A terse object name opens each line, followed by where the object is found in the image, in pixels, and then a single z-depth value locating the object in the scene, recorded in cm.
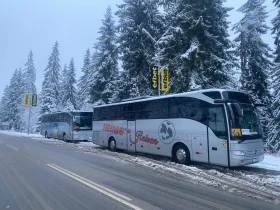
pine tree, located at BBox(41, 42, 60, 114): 4681
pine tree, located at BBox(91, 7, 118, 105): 2878
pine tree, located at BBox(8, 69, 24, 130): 6095
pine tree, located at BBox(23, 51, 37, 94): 5925
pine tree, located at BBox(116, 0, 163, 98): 2375
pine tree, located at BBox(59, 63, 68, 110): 4897
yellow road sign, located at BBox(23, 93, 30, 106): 4378
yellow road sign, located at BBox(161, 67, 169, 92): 1982
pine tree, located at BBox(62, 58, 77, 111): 4850
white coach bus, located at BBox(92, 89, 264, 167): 958
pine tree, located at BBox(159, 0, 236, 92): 1788
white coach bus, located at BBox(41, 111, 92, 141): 2481
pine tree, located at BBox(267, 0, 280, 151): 2025
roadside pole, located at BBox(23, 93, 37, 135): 4372
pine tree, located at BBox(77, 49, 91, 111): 4957
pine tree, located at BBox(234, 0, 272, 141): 2481
